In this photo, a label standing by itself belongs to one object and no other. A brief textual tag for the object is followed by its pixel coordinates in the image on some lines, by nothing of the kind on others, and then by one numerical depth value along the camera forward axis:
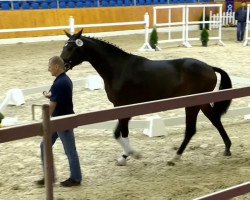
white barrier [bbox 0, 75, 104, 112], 8.62
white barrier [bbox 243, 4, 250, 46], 18.66
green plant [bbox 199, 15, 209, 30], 25.88
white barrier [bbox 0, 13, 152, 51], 17.00
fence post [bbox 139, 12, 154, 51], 17.00
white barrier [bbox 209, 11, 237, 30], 28.41
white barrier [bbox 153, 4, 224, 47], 17.91
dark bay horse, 5.51
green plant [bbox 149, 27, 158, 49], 17.17
